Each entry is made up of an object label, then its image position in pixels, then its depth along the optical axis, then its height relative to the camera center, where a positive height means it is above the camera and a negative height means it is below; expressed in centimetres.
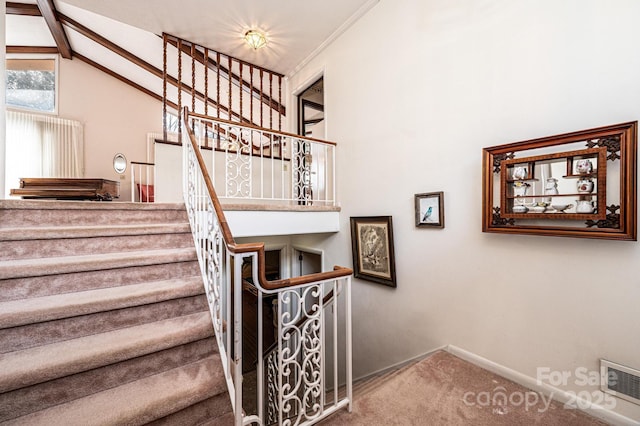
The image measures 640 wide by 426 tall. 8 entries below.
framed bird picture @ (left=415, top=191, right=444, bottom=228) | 217 +2
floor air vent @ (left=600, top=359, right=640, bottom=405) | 136 -90
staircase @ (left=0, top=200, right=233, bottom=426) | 117 -66
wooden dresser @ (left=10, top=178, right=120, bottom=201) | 364 +32
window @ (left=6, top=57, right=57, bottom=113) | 543 +273
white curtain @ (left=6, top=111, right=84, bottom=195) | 520 +134
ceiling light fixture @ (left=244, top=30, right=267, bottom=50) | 343 +229
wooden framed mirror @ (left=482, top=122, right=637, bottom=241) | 133 +15
